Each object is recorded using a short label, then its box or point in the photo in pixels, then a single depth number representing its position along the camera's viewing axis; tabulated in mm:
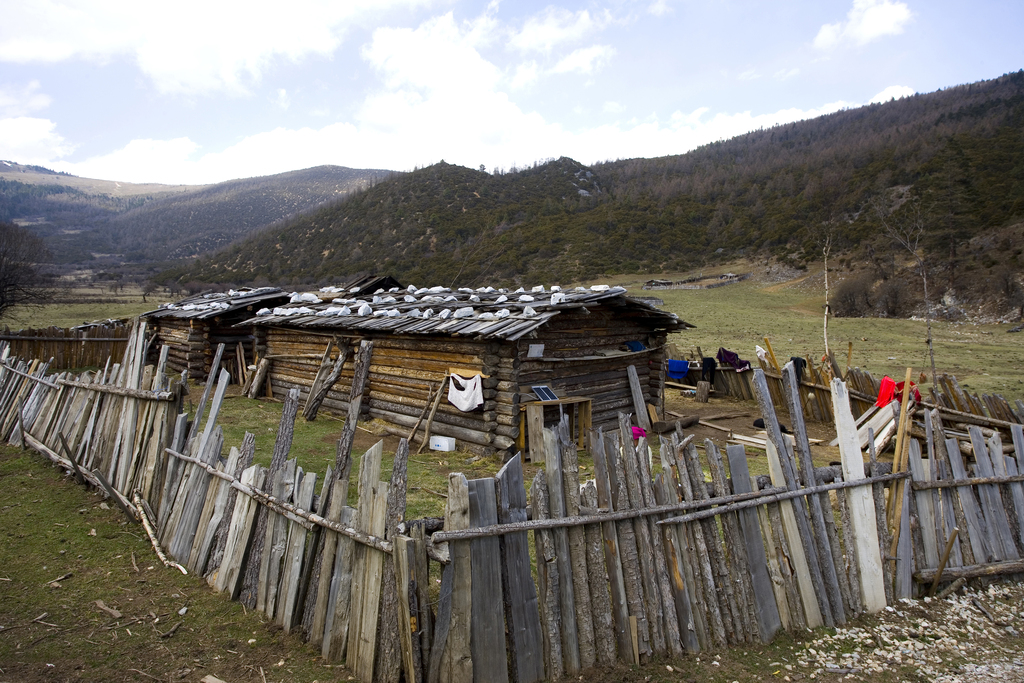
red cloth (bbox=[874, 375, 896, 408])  9759
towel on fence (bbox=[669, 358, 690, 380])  17719
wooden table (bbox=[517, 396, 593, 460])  10211
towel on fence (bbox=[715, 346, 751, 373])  16317
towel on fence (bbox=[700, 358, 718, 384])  16984
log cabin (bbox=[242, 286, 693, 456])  10484
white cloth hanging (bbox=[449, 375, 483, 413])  10633
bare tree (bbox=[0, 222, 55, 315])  25984
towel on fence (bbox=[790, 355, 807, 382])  13570
